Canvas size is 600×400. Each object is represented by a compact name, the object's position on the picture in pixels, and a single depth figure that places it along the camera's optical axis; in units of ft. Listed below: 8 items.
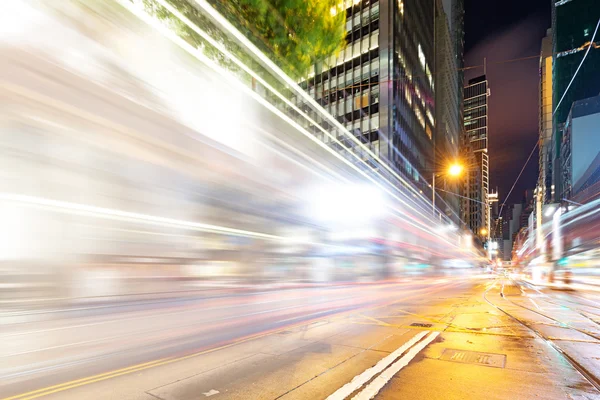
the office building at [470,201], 497.46
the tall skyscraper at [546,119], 338.95
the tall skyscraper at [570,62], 233.76
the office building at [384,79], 161.99
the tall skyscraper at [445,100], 285.43
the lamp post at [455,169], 81.49
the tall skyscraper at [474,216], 568.41
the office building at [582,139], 176.35
